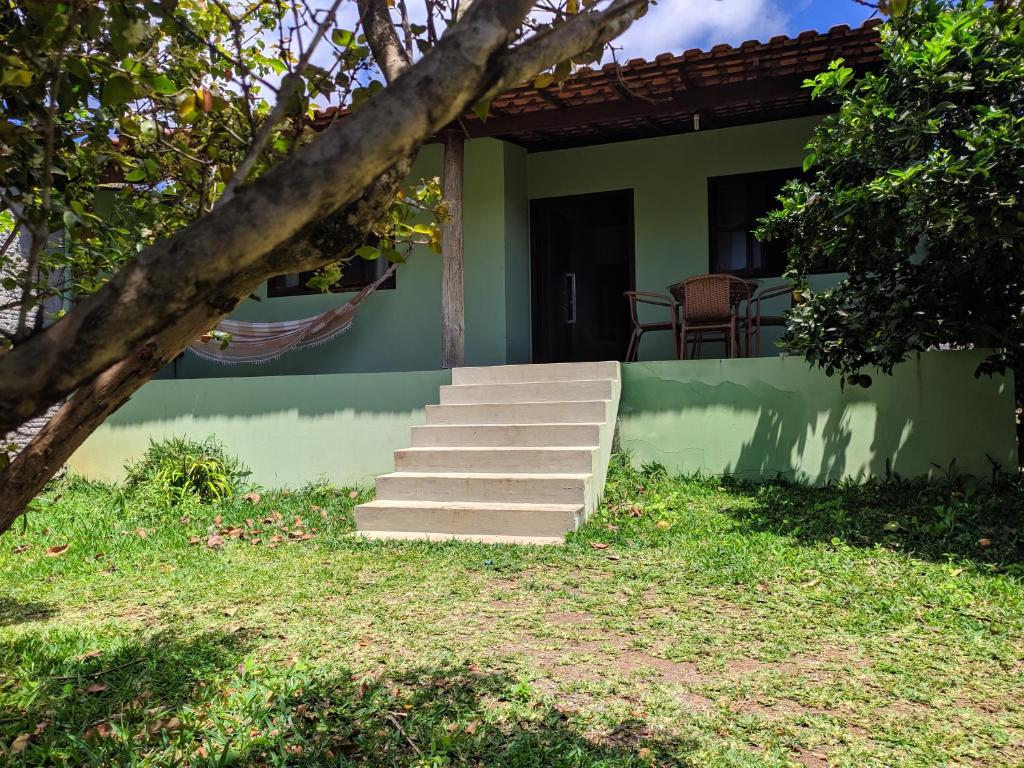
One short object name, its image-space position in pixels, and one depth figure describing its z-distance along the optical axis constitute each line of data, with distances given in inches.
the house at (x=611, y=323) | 236.8
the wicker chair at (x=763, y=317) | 295.4
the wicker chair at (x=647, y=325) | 297.1
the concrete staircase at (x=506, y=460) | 207.0
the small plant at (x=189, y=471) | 267.0
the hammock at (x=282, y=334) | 323.6
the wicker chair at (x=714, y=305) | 271.1
